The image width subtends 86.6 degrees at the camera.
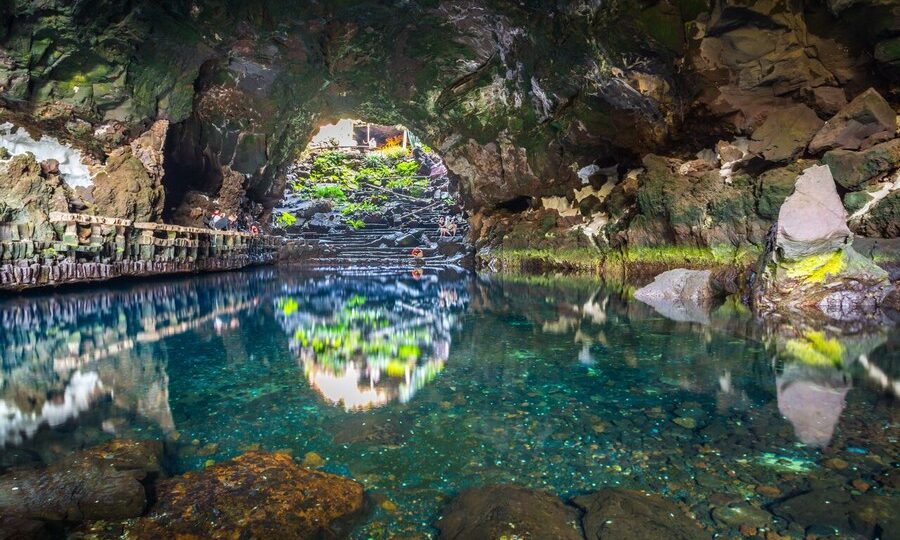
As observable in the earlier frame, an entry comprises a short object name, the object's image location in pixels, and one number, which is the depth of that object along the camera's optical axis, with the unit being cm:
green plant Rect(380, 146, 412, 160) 3609
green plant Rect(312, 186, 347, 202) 2979
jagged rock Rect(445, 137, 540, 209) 1902
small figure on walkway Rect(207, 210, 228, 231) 1839
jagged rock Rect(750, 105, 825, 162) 1024
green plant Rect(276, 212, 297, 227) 2678
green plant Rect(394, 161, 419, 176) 3391
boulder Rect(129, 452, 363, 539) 182
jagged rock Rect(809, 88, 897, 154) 894
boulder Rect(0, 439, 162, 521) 189
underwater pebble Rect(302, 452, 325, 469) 244
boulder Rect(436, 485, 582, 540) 182
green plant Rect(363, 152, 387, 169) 3503
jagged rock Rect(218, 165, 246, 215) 1973
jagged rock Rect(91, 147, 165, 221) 1284
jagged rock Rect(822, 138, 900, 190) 861
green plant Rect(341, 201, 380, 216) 2814
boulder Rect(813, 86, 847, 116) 977
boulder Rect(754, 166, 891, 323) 677
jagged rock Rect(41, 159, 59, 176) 1221
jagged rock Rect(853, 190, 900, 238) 816
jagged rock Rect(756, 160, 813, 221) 978
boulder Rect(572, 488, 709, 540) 183
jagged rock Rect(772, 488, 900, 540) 184
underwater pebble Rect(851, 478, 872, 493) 211
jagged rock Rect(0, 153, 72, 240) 1045
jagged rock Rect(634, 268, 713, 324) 843
